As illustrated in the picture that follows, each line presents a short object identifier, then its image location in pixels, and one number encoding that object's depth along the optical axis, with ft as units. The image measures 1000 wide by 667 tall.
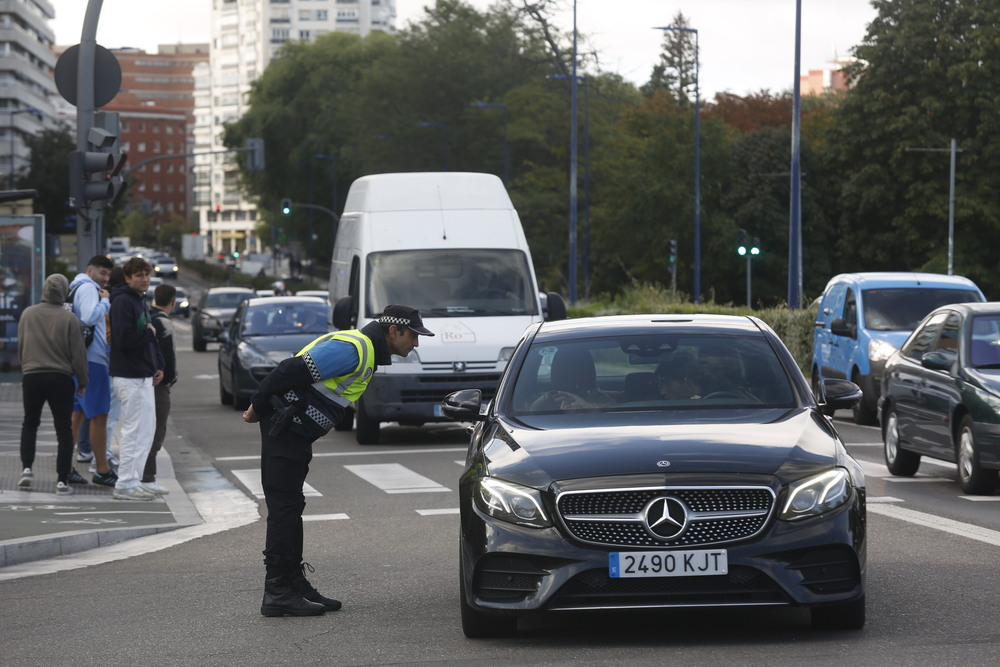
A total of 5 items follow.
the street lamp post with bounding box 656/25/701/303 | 201.46
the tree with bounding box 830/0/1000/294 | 223.51
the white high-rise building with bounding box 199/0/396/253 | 630.33
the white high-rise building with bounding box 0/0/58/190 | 410.10
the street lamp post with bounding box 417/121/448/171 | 252.62
